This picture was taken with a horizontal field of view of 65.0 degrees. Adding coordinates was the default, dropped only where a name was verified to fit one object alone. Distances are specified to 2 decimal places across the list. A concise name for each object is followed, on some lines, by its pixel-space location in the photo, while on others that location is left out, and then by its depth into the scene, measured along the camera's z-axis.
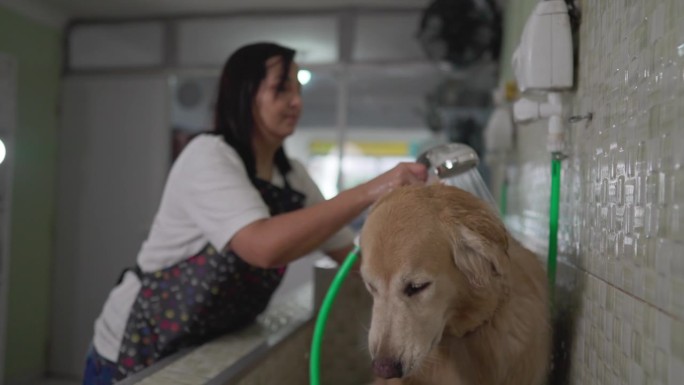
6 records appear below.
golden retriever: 0.65
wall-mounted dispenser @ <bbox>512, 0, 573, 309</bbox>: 0.77
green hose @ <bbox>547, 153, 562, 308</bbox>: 0.82
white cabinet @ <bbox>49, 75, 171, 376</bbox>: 3.41
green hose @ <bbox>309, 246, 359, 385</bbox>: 0.85
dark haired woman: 0.97
